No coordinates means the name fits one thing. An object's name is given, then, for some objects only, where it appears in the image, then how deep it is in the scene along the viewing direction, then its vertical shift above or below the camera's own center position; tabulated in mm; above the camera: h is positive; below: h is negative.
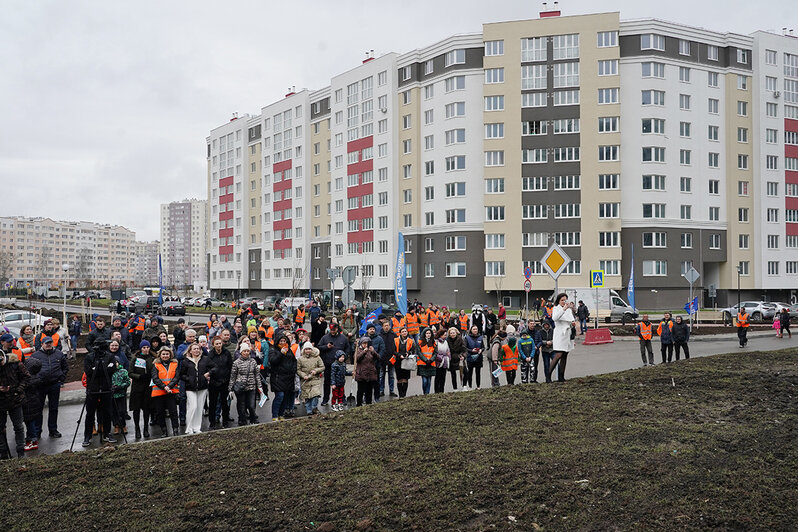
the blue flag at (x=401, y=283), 22625 -125
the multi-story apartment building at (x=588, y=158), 55406 +11369
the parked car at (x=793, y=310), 45259 -2576
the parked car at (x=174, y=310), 54438 -2485
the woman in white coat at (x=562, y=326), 12336 -965
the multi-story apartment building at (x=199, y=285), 149000 -816
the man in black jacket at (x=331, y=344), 13680 -1421
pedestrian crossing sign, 28922 -54
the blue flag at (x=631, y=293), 39969 -1007
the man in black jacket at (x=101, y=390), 10438 -1829
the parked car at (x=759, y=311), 43912 -2473
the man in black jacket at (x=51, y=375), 10867 -1634
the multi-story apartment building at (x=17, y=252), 191625 +10079
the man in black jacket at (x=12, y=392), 9344 -1656
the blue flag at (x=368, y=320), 18003 -1197
